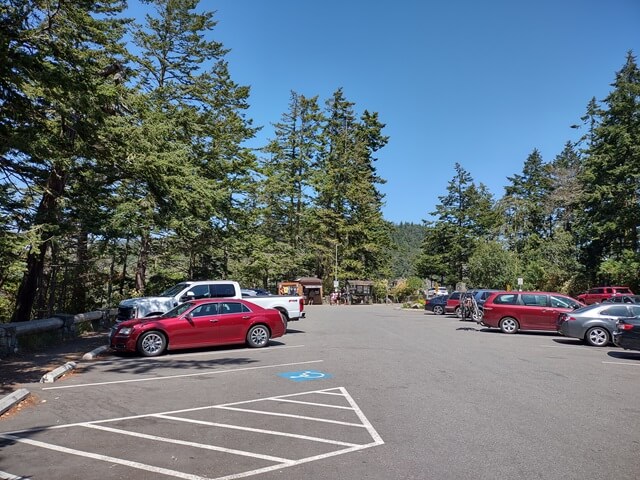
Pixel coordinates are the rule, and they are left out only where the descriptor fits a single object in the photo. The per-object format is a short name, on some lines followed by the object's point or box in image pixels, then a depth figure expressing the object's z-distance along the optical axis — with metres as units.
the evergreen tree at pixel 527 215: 58.81
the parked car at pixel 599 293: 35.08
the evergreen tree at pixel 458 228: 71.50
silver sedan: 15.81
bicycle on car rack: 25.07
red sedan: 13.03
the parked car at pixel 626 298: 25.43
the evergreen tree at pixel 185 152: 17.62
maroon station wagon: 19.09
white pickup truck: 16.36
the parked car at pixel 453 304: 31.95
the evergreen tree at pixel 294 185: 59.50
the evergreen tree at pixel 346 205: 63.88
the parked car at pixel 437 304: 34.84
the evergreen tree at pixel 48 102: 9.80
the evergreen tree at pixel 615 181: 44.44
